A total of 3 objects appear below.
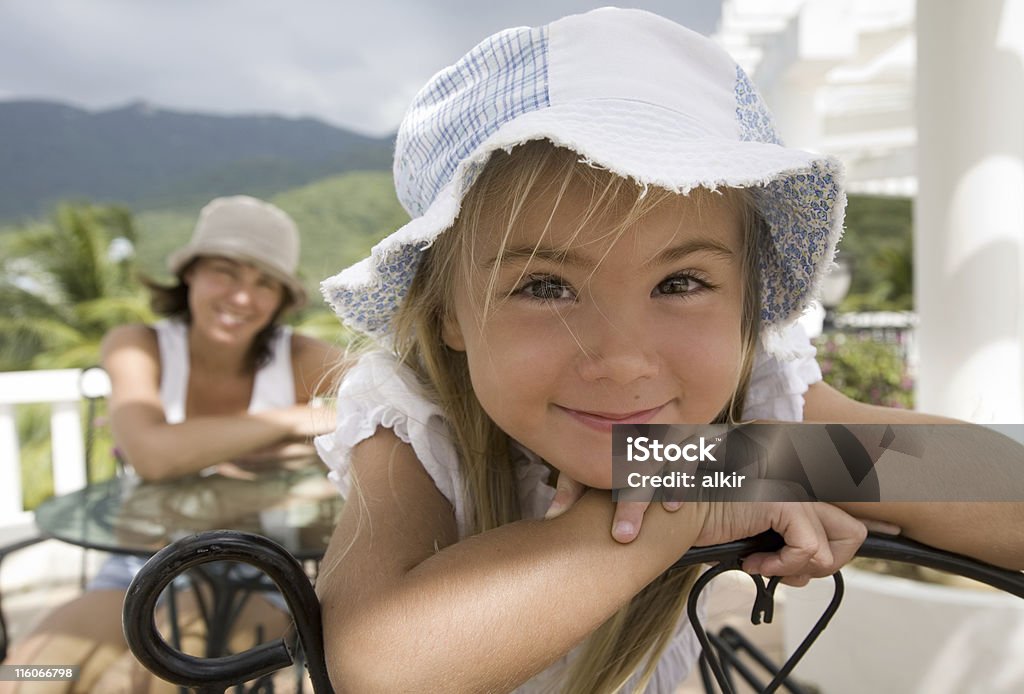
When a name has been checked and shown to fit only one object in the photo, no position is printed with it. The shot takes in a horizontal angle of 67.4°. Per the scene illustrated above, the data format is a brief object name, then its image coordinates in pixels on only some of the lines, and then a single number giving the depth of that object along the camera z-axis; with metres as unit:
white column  2.33
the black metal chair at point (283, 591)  0.66
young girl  0.71
